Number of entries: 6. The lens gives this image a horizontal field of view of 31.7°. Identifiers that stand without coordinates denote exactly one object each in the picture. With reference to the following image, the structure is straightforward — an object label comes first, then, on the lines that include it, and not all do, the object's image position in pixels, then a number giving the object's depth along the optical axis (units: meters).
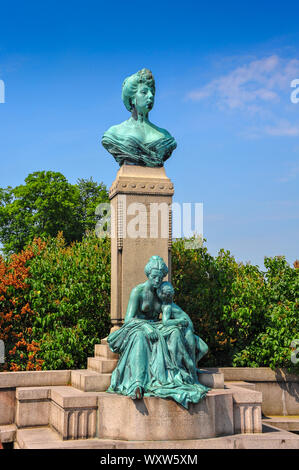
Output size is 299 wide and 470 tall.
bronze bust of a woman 9.50
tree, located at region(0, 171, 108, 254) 29.34
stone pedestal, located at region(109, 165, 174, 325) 9.03
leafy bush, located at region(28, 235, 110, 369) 11.17
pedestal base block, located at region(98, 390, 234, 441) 6.80
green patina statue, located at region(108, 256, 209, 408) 7.10
